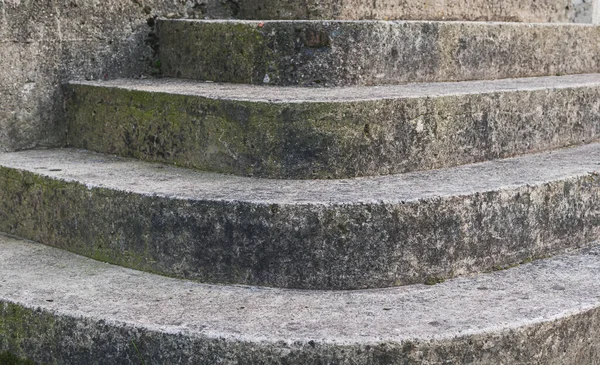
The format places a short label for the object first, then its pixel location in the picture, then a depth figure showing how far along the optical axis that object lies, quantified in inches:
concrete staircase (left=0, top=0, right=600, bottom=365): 107.7
